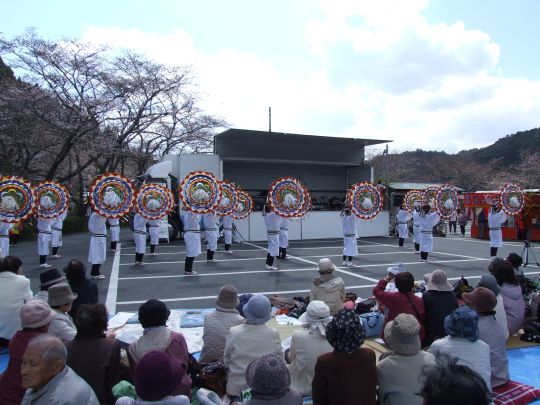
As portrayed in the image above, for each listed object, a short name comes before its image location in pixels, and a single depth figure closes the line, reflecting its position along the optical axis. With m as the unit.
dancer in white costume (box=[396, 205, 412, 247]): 16.89
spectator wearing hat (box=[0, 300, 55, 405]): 3.21
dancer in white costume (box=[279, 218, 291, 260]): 13.75
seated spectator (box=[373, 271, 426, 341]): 4.81
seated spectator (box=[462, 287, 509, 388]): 4.21
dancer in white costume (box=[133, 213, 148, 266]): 12.63
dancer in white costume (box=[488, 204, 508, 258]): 13.79
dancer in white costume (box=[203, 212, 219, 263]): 13.21
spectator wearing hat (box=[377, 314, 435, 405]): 3.22
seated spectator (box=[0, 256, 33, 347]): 5.11
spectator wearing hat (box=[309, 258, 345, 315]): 5.70
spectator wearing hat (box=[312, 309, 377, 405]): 3.01
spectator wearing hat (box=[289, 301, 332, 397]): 3.76
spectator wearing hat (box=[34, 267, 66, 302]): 4.90
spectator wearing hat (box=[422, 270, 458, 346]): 4.83
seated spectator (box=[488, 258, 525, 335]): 5.59
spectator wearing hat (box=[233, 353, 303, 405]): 2.60
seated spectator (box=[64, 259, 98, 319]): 5.25
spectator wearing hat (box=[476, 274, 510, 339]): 4.85
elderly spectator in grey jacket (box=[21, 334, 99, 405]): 2.51
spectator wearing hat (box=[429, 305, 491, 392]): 3.50
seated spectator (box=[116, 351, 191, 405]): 2.42
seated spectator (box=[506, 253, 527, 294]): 6.40
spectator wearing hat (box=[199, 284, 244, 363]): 4.38
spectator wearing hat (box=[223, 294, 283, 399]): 3.75
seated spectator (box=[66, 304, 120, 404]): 3.34
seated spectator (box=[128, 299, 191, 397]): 3.59
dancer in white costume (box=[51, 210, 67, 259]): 13.89
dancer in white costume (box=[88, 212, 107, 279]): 10.29
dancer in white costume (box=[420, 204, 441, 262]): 13.30
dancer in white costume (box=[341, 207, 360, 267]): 12.45
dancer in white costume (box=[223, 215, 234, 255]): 15.33
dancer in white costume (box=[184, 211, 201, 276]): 10.91
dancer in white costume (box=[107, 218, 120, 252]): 15.28
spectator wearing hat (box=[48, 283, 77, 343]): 3.96
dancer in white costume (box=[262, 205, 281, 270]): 11.88
